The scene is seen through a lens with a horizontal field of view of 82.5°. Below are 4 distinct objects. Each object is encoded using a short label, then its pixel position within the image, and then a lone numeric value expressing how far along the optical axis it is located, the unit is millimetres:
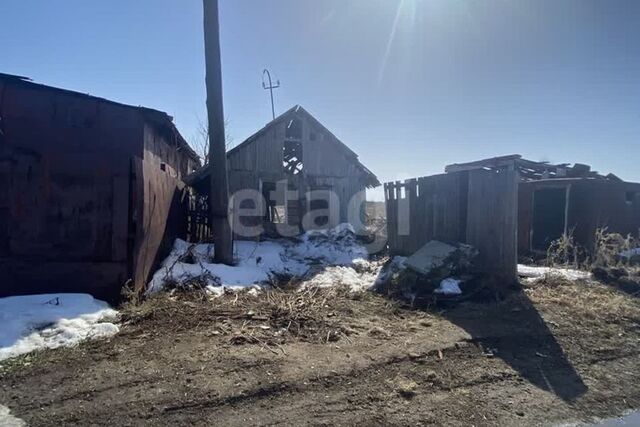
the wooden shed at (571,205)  10141
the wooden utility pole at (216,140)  8055
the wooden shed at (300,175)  13258
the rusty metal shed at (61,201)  5613
